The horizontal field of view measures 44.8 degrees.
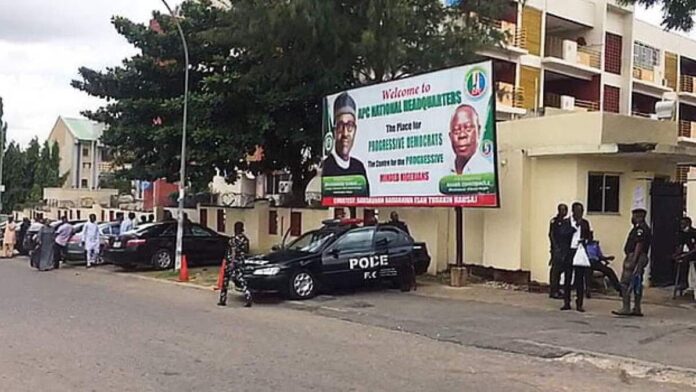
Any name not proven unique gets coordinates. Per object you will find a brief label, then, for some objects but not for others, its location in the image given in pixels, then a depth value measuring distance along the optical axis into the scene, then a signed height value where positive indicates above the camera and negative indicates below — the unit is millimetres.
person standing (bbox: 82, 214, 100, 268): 25750 -1479
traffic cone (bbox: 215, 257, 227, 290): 15578 -1411
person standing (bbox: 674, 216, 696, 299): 15320 -945
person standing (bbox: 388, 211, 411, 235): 18750 -538
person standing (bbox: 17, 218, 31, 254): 32094 -1698
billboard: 17281 +1288
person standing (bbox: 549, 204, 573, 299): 14546 -643
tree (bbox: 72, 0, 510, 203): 21219 +3645
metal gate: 17562 -457
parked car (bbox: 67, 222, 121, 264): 26125 -1657
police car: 16094 -1260
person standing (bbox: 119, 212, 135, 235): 26406 -1054
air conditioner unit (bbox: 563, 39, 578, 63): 40719 +7354
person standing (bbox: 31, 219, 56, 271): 24922 -1753
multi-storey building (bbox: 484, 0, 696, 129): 38750 +7219
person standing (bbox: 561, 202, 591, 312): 14070 -972
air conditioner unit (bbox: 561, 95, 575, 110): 40578 +4852
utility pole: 23078 +56
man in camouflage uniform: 15648 -1184
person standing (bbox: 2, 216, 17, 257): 31422 -1860
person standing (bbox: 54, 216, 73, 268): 25453 -1479
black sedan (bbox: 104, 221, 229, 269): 23703 -1523
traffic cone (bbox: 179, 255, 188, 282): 21109 -1966
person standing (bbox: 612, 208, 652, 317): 13203 -882
